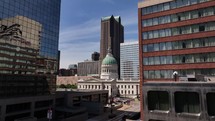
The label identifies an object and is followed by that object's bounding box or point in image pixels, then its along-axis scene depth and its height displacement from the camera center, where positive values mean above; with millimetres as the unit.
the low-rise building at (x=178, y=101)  20384 -4415
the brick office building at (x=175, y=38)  31995 +7666
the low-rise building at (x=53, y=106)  36621 -10838
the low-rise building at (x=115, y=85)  113314 -11503
